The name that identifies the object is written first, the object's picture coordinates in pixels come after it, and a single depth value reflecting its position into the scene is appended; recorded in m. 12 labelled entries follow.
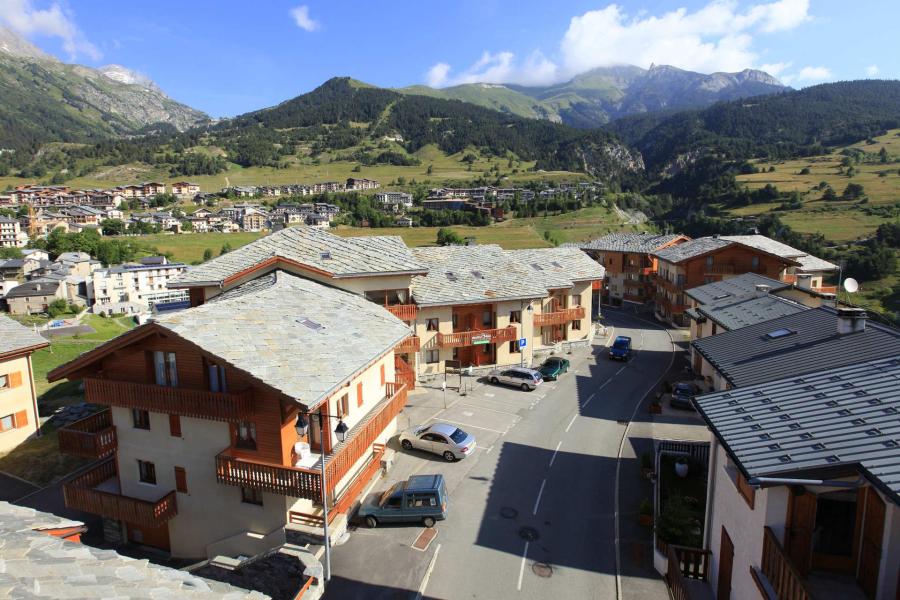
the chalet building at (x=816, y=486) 8.45
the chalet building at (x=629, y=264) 66.75
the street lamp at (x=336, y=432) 13.38
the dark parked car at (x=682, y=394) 30.20
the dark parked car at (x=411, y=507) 18.80
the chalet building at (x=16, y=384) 27.83
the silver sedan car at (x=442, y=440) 23.70
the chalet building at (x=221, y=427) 15.31
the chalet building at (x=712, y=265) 52.47
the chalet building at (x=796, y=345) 14.42
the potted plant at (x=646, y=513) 18.75
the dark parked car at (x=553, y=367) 36.31
